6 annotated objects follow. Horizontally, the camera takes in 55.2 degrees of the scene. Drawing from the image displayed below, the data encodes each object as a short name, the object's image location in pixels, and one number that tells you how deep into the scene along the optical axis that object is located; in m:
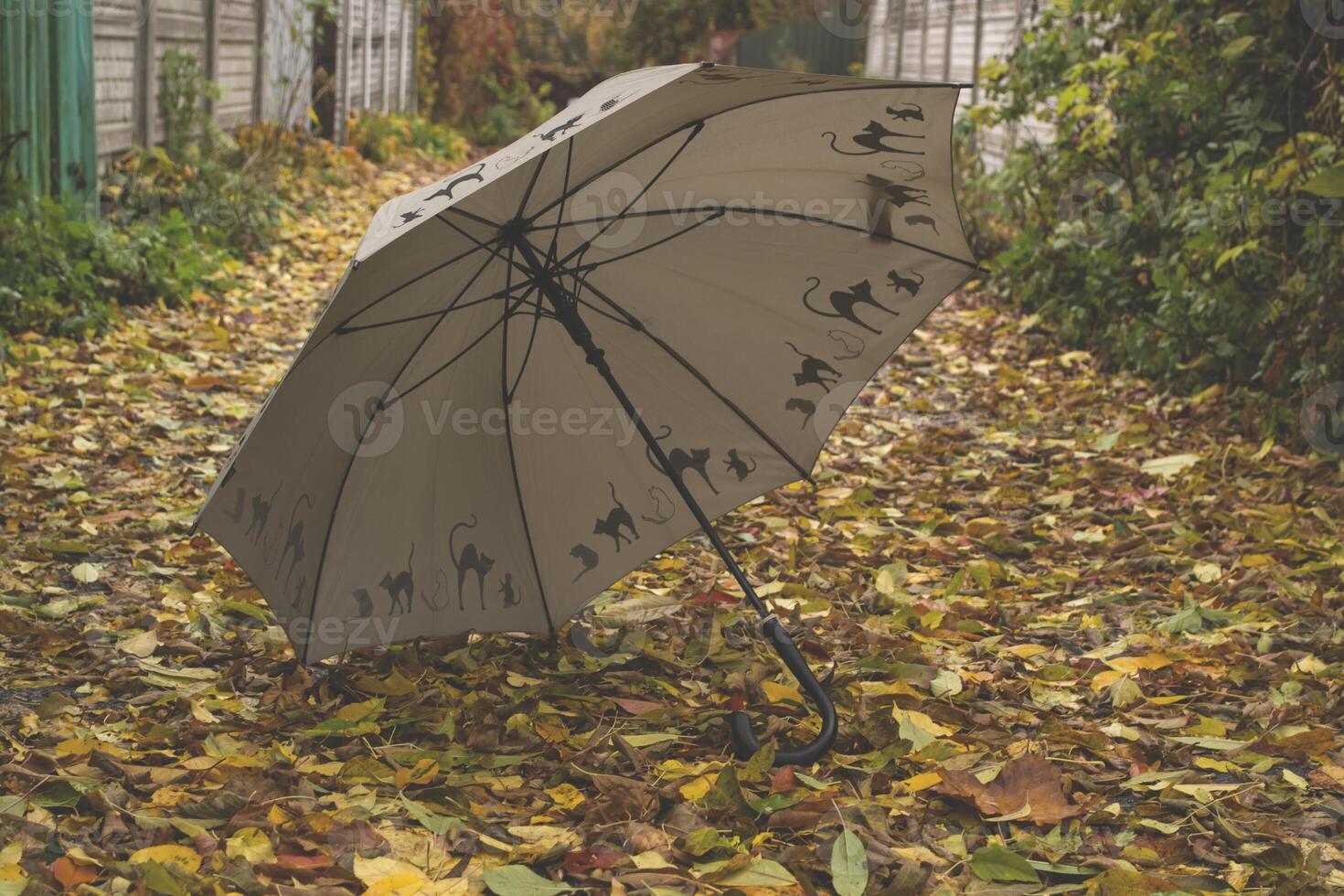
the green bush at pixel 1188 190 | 4.75
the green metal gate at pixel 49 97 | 6.40
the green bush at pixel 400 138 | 14.08
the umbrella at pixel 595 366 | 2.50
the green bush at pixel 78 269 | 5.88
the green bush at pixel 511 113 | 18.69
